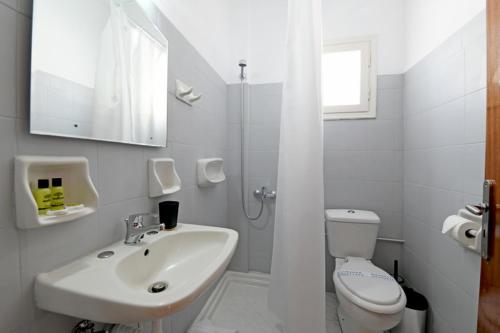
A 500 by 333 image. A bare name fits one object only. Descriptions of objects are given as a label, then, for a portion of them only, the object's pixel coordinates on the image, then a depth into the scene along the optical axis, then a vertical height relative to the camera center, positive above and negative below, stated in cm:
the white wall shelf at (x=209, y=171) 137 -5
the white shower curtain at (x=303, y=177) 107 -6
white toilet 102 -66
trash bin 124 -91
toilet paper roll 86 -26
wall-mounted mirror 53 +30
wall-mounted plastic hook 112 +40
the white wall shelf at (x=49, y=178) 46 -6
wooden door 68 -2
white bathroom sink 45 -31
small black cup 91 -22
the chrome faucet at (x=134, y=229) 75 -24
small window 169 +72
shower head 175 +84
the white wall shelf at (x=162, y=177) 92 -6
